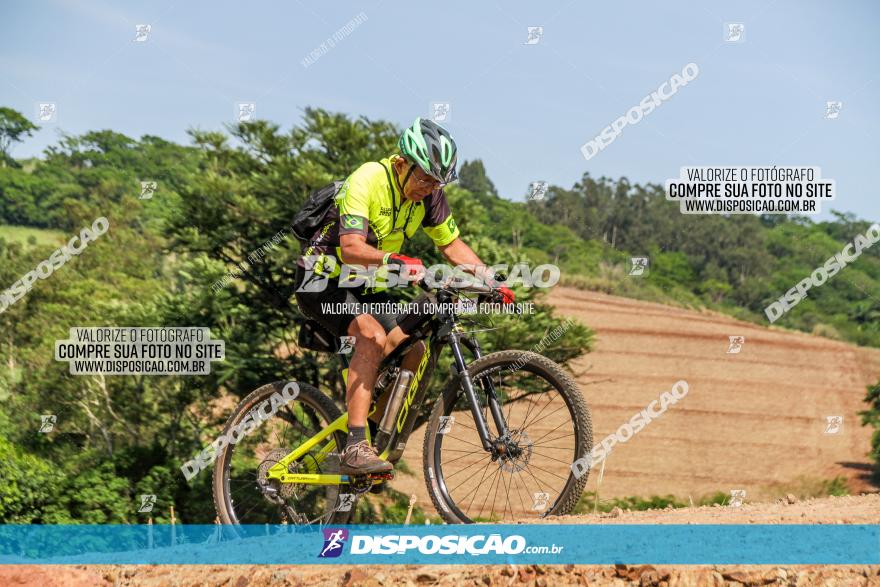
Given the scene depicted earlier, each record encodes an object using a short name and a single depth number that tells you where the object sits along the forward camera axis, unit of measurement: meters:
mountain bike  6.86
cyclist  6.82
